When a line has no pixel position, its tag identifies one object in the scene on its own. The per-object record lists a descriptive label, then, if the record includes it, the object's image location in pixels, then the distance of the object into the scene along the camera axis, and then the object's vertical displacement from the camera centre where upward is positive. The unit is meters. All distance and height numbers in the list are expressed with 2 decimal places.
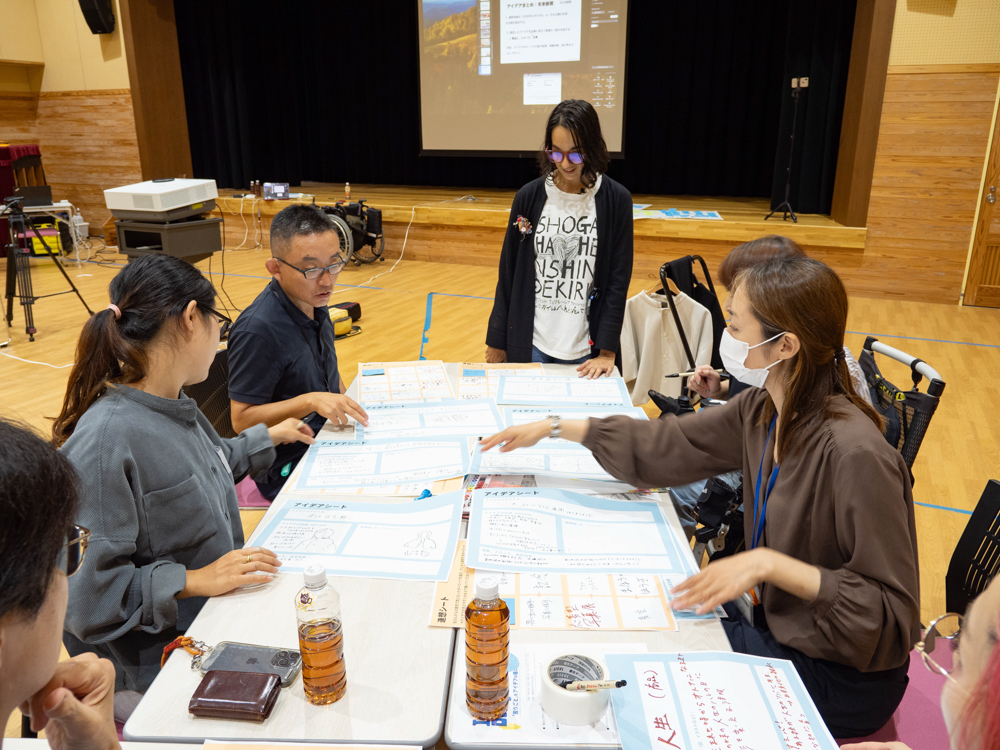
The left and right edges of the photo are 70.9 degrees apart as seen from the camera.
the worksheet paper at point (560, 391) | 2.04 -0.69
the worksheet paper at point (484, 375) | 2.12 -0.69
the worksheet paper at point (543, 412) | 1.87 -0.69
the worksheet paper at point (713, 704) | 0.89 -0.71
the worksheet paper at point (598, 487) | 1.52 -0.70
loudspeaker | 8.15 +1.49
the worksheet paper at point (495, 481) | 1.53 -0.69
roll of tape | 0.91 -0.67
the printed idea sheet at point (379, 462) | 1.57 -0.70
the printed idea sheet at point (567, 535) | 1.26 -0.70
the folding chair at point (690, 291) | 3.35 -0.66
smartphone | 0.99 -0.70
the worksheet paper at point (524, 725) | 0.90 -0.72
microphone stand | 6.36 -0.02
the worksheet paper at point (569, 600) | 1.11 -0.71
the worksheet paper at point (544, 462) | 1.59 -0.69
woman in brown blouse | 1.14 -0.61
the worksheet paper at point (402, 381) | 2.10 -0.69
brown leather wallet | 0.92 -0.69
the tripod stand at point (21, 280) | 4.96 -0.92
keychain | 1.03 -0.70
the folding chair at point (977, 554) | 1.45 -0.80
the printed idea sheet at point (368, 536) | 1.25 -0.70
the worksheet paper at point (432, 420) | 1.82 -0.70
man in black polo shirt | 1.92 -0.51
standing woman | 2.55 -0.40
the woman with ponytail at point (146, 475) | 1.16 -0.55
